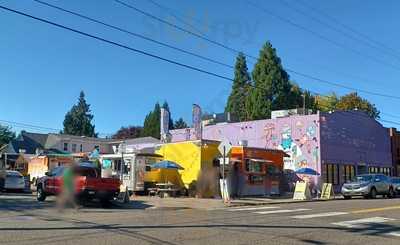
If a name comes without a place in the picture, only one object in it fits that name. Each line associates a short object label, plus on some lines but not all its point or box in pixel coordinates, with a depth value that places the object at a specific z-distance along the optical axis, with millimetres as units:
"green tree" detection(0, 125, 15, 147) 98188
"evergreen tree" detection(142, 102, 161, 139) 106812
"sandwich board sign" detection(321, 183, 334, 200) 33625
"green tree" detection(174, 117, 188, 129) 125550
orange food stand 32406
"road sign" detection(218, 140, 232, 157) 25078
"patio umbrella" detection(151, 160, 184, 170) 30047
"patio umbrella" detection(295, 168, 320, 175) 36053
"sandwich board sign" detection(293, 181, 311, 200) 31078
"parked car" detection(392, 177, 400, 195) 36022
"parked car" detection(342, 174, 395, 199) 33281
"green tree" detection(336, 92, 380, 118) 68812
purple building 40406
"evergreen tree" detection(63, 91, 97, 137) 111500
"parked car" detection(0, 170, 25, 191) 34906
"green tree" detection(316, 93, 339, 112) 72125
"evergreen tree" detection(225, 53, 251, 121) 69519
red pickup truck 21328
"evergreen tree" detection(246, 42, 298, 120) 65188
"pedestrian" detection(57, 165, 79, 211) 11430
